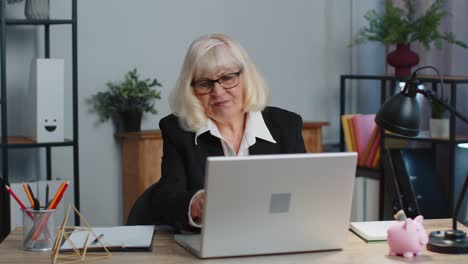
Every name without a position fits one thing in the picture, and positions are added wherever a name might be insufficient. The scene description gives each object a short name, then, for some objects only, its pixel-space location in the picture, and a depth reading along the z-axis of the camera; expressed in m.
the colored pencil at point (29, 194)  2.22
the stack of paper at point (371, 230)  2.28
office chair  2.56
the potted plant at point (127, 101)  4.05
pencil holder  2.19
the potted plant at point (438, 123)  3.83
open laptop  1.95
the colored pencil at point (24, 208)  2.19
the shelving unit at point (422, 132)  3.70
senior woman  2.60
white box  3.72
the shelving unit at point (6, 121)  3.62
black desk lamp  2.17
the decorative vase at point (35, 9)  3.72
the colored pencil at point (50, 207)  2.19
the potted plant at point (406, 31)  3.98
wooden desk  2.08
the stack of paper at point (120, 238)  2.18
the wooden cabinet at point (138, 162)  3.96
